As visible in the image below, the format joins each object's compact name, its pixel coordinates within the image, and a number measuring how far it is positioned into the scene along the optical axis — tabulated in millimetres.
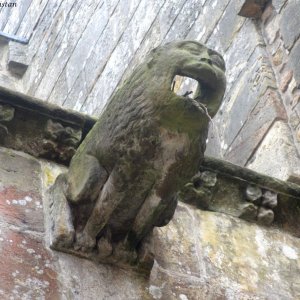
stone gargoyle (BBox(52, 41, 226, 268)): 4598
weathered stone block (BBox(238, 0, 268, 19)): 7902
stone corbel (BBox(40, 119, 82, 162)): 5613
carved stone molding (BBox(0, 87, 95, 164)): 5524
